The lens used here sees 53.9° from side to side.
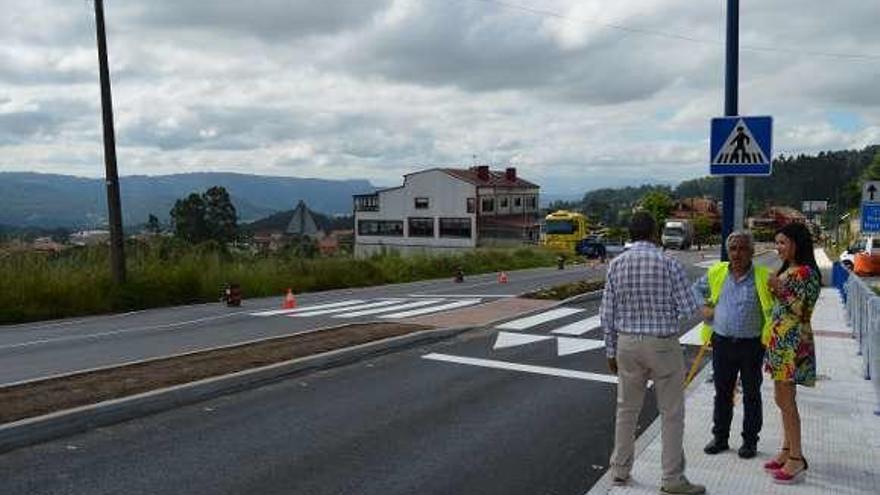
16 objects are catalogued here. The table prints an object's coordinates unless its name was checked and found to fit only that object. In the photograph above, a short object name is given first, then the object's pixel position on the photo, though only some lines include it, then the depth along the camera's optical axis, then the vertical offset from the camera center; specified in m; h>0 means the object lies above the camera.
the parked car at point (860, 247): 37.69 -2.06
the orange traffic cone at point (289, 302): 20.91 -2.30
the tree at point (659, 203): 101.75 +0.17
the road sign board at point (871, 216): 20.00 -0.30
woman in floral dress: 5.82 -0.91
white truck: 73.19 -2.53
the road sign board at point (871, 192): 20.00 +0.26
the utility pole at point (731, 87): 9.21 +1.27
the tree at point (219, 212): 68.62 -0.38
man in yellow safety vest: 6.18 -0.91
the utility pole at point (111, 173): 22.91 +0.95
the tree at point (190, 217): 64.75 -0.69
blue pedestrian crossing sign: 8.53 +0.58
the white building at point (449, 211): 90.62 -0.61
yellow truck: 63.09 -1.90
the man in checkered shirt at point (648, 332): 5.43 -0.80
